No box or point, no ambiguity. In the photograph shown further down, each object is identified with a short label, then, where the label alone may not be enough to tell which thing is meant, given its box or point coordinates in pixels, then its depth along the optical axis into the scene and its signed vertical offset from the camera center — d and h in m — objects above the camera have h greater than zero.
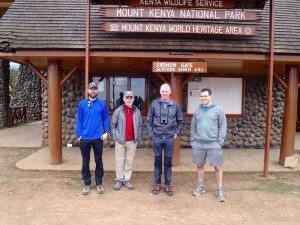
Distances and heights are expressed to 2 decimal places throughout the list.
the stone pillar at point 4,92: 13.88 +0.19
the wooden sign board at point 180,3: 6.55 +2.06
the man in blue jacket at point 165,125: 5.12 -0.45
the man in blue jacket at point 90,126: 5.09 -0.48
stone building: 6.46 +1.30
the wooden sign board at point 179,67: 6.20 +0.64
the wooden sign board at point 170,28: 6.53 +1.51
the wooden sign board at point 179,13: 6.46 +1.82
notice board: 9.37 +0.19
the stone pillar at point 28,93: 18.12 +0.22
